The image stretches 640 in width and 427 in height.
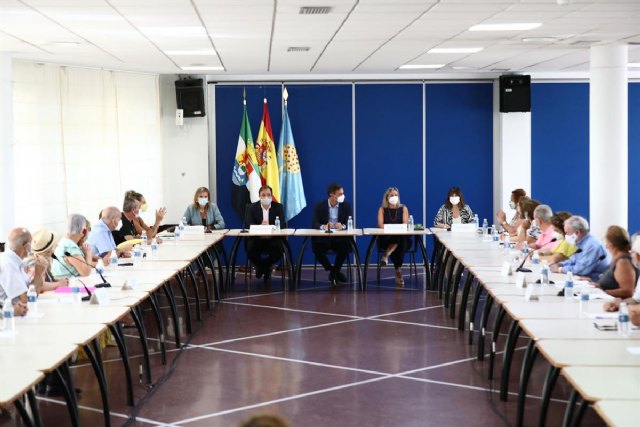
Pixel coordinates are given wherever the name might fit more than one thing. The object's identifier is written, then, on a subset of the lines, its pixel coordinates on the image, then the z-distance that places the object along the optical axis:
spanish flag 12.98
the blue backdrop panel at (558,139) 13.23
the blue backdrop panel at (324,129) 13.08
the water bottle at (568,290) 6.09
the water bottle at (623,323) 4.88
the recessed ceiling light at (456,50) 9.66
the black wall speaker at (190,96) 12.48
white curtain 9.95
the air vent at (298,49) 9.42
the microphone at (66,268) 7.33
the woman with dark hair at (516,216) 10.77
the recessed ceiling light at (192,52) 9.64
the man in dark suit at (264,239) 11.16
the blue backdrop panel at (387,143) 13.09
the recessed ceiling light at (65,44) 8.66
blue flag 12.95
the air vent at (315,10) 6.59
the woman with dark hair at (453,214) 11.49
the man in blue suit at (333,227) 11.20
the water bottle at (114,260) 7.92
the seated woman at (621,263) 6.52
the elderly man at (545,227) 8.86
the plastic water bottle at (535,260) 7.70
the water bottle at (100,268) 6.80
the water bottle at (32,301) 5.63
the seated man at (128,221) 10.14
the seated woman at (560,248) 8.16
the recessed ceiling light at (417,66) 11.69
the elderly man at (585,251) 7.57
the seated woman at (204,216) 11.45
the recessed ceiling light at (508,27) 7.76
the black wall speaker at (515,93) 12.72
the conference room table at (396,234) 10.80
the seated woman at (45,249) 6.75
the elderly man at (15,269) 5.90
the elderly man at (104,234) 8.34
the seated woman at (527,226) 9.68
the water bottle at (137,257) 8.09
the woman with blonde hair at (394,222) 11.23
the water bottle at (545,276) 6.64
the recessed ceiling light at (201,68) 11.45
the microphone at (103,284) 6.68
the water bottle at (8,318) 5.11
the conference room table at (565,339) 3.88
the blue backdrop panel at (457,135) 13.16
